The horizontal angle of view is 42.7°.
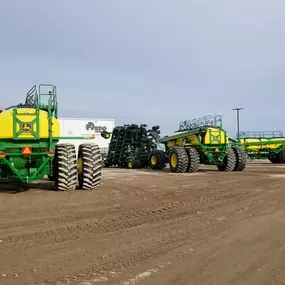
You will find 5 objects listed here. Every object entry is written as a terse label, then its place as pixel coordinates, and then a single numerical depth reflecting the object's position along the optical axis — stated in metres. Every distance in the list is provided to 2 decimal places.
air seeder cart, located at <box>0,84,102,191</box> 10.03
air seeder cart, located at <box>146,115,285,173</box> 17.55
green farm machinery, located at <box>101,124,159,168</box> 23.48
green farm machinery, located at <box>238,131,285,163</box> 26.91
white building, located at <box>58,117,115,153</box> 31.45
